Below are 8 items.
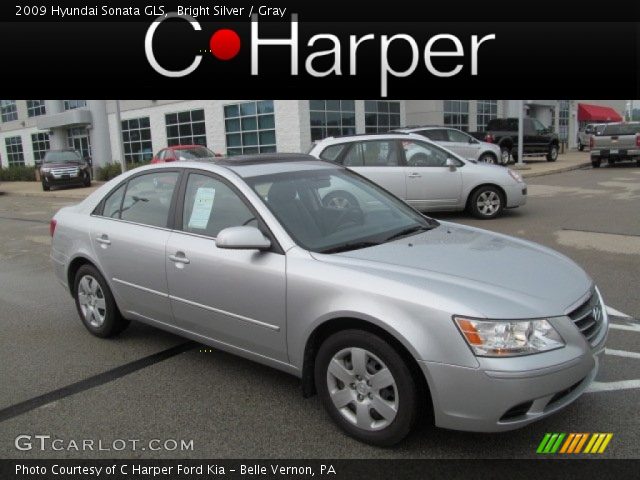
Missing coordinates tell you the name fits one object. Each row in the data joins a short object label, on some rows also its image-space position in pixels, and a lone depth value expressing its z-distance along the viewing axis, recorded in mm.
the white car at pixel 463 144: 17984
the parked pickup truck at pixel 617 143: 20897
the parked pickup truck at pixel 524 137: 23844
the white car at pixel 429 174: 10289
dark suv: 23859
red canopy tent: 43281
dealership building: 25828
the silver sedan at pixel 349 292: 2807
